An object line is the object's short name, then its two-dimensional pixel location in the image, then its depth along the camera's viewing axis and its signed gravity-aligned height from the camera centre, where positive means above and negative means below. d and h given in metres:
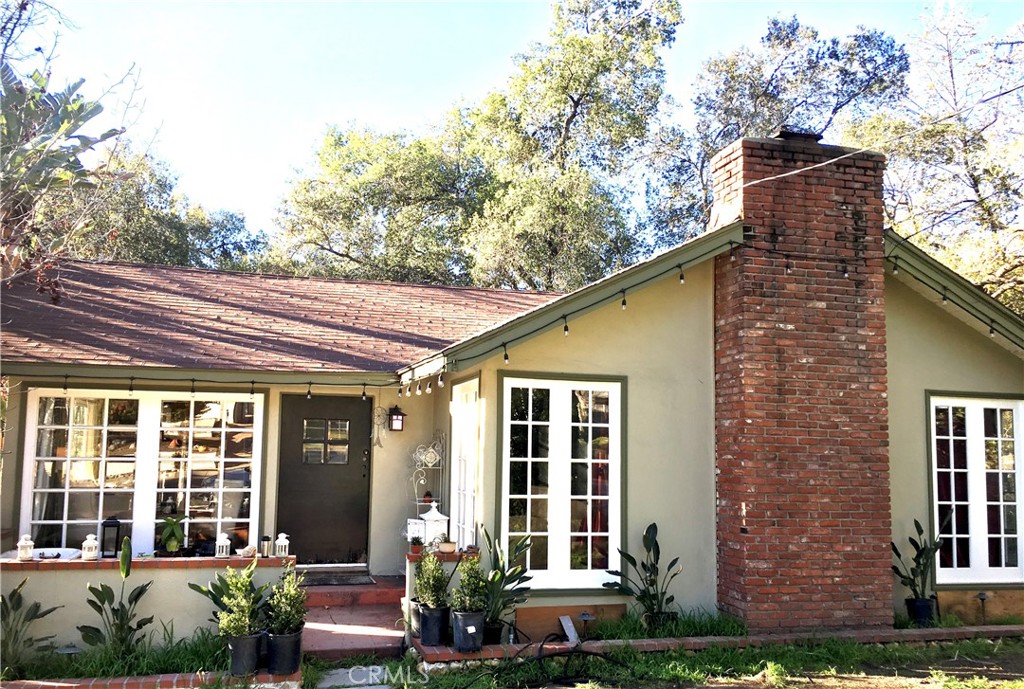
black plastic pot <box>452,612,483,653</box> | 6.52 -1.34
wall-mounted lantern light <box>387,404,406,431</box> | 9.45 +0.36
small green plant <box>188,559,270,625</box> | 6.35 -1.04
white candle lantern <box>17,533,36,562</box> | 6.63 -0.77
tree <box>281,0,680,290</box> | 22.48 +8.05
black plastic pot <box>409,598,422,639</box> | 6.91 -1.33
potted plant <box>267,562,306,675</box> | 6.04 -1.24
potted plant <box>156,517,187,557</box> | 7.64 -0.78
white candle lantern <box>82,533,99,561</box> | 6.70 -0.78
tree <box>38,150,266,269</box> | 23.84 +6.57
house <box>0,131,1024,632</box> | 7.52 +0.39
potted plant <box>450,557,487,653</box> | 6.52 -1.17
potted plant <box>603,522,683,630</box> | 7.53 -1.14
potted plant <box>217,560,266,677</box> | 6.02 -1.21
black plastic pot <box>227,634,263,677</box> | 6.01 -1.41
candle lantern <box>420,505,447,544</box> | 7.85 -0.65
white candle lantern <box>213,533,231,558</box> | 7.05 -0.78
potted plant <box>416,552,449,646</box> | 6.69 -1.15
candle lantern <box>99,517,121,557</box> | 7.98 -0.80
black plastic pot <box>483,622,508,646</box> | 6.82 -1.42
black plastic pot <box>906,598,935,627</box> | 7.97 -1.40
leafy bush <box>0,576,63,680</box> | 6.14 -1.33
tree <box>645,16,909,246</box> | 25.05 +10.77
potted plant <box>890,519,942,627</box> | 7.99 -1.10
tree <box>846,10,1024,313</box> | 14.91 +6.39
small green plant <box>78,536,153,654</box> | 6.32 -1.27
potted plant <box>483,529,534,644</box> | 6.82 -1.06
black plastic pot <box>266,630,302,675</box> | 6.03 -1.41
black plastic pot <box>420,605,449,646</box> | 6.68 -1.34
